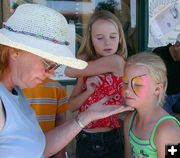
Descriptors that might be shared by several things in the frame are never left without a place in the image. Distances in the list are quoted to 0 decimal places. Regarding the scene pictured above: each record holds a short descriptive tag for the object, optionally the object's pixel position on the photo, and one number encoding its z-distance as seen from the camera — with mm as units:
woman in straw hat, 1479
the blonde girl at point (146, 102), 1938
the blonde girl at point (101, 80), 2229
